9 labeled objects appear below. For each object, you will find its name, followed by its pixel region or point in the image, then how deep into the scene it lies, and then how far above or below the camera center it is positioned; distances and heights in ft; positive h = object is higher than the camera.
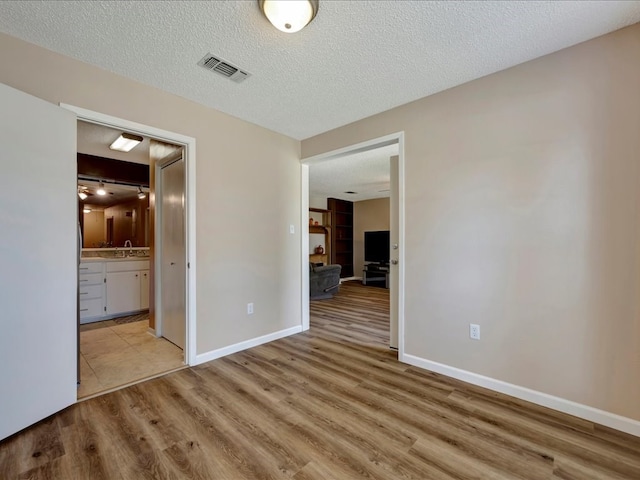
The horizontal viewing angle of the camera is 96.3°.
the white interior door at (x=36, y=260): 5.44 -0.44
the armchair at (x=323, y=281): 18.89 -2.91
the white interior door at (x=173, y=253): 9.85 -0.52
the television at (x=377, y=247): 26.12 -0.85
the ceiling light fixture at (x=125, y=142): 10.86 +3.87
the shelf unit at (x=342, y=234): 29.01 +0.41
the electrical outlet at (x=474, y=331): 7.50 -2.46
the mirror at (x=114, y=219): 17.67 +1.26
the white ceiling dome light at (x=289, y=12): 4.94 +4.02
